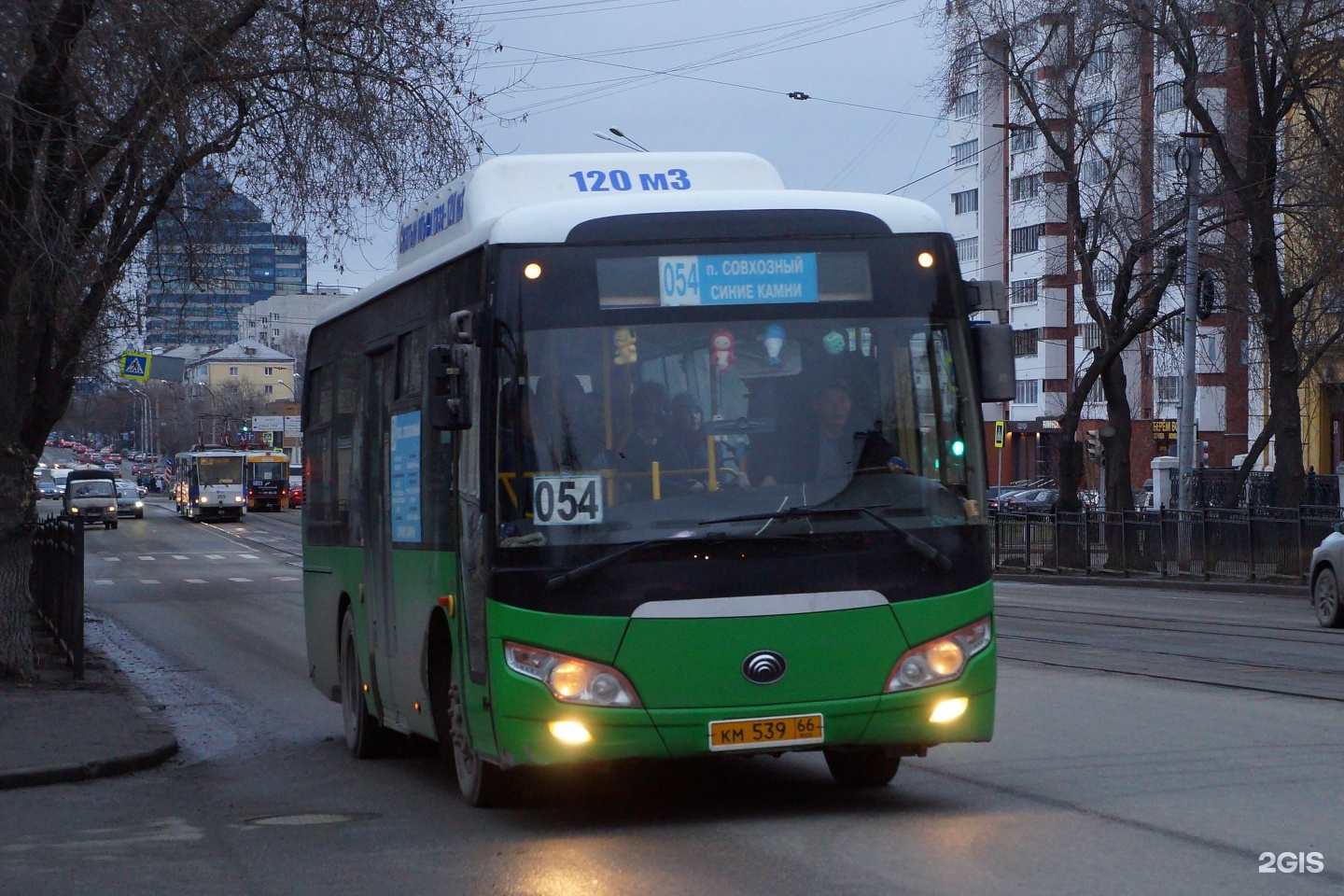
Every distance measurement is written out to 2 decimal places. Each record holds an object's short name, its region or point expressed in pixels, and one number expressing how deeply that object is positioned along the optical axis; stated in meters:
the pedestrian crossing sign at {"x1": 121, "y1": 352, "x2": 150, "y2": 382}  30.19
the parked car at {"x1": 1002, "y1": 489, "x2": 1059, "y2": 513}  56.53
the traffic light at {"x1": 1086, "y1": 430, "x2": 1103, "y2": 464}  42.75
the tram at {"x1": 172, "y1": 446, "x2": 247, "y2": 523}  73.75
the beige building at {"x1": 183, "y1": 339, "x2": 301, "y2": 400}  151.50
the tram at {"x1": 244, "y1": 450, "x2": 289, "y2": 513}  80.75
